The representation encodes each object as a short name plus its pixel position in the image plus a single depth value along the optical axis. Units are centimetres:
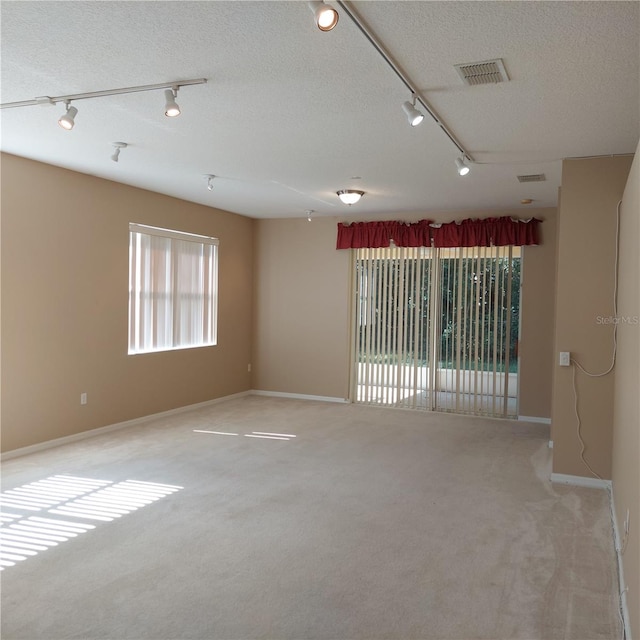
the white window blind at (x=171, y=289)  650
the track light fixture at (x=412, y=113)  320
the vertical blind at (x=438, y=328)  727
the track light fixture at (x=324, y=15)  220
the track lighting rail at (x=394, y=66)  242
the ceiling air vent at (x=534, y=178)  535
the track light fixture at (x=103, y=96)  316
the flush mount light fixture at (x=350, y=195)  616
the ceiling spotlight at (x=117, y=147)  452
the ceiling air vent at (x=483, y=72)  289
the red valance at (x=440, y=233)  709
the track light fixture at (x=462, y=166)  447
